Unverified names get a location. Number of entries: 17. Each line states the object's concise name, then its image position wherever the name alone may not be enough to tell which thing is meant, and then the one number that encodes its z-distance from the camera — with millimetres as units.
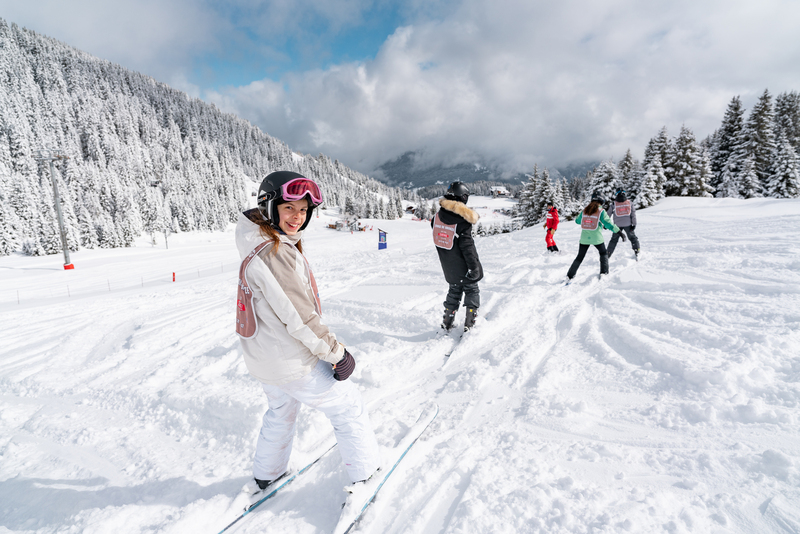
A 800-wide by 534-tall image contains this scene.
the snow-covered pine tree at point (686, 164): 28539
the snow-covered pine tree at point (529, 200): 35719
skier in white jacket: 1870
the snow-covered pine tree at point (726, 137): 31042
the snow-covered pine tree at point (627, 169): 34969
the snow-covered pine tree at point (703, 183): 28602
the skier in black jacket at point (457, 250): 4430
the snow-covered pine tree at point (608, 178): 31766
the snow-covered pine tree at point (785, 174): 25970
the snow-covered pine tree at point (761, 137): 28547
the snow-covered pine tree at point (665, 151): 29984
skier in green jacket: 6902
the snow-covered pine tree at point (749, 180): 27672
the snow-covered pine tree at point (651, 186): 28969
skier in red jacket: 11398
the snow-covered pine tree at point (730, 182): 28984
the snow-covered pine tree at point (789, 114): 32531
